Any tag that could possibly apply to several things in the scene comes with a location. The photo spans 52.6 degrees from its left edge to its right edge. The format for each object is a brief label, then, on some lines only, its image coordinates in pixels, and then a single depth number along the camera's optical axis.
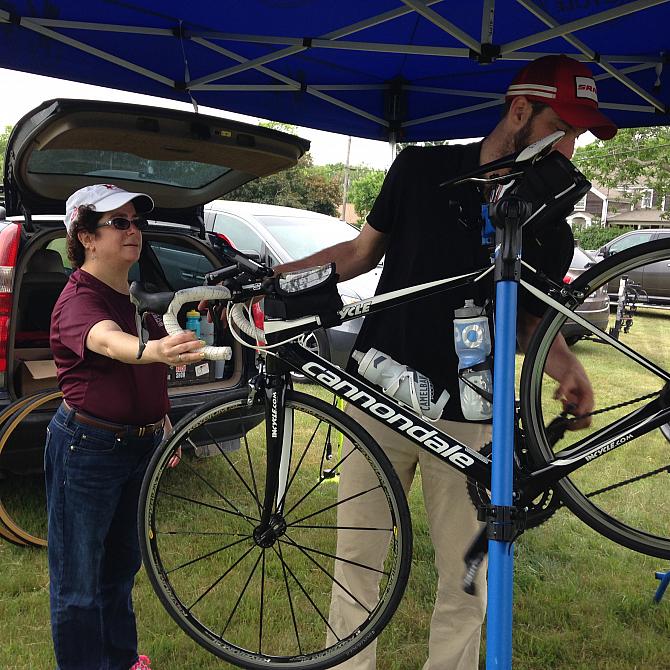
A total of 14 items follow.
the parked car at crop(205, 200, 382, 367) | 6.71
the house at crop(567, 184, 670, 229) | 45.12
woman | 1.95
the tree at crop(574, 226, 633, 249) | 31.38
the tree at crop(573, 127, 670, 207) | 24.05
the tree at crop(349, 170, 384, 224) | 37.19
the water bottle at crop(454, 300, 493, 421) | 1.85
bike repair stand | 1.57
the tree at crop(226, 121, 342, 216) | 33.06
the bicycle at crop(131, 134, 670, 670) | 1.75
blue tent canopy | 2.61
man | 1.86
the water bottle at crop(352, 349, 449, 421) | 1.96
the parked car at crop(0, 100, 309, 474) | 2.25
